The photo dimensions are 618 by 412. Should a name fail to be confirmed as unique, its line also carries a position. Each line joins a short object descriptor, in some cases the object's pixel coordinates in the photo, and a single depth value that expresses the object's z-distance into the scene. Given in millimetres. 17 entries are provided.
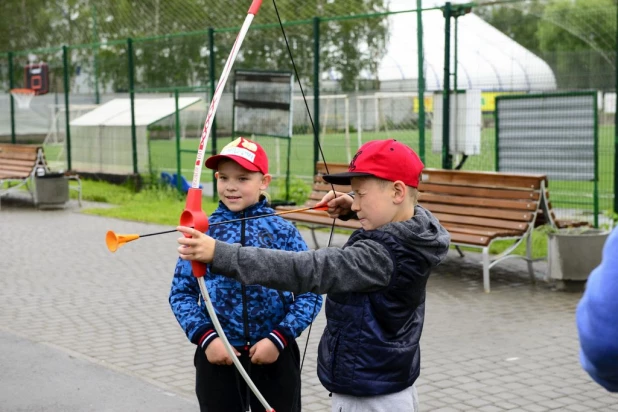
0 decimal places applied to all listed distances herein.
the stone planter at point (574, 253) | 8750
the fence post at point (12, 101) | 22500
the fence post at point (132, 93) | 17891
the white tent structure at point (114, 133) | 18562
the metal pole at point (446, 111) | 11641
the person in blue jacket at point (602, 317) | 1460
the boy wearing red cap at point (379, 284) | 2916
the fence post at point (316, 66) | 13582
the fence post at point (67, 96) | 19859
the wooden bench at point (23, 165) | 16828
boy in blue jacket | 3588
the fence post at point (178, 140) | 16422
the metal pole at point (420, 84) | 11406
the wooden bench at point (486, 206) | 9109
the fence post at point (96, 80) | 23500
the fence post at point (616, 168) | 11202
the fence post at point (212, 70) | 15961
